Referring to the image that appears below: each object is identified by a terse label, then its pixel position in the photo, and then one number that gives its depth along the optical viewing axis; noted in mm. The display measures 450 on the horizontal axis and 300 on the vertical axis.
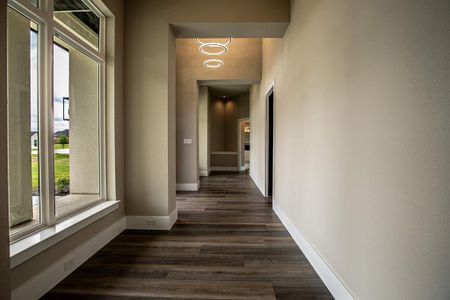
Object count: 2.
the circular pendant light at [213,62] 5821
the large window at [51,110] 1820
